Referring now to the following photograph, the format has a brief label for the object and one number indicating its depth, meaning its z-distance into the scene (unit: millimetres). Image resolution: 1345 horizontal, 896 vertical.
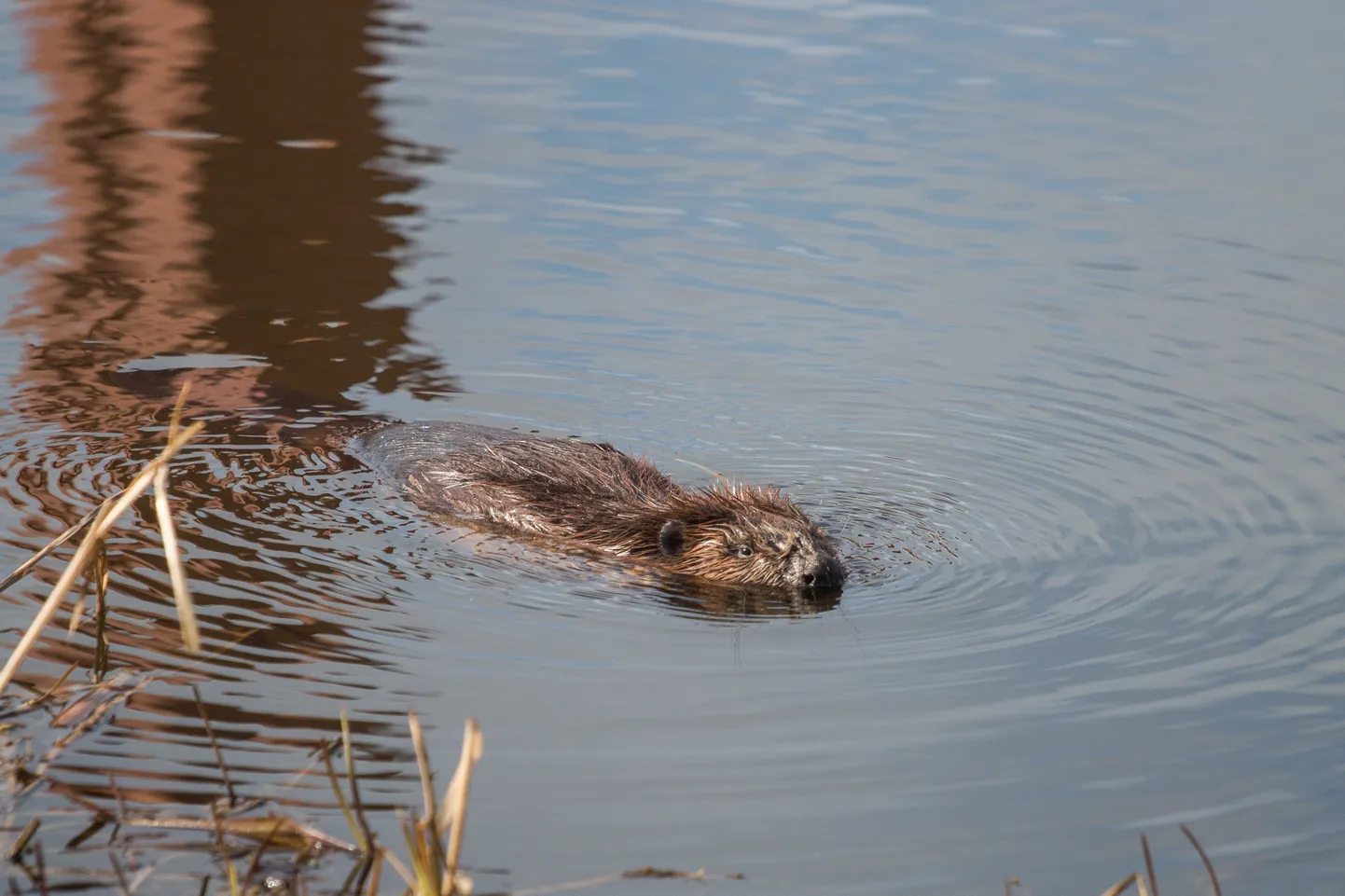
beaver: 12117
